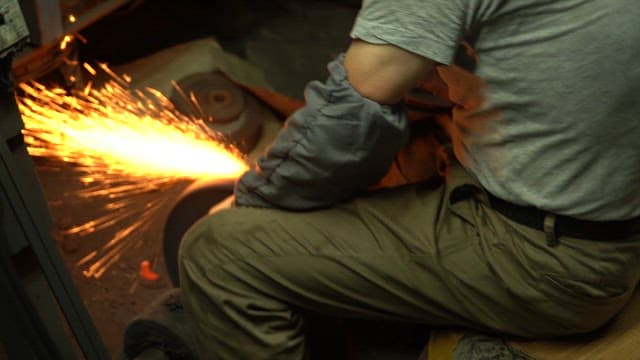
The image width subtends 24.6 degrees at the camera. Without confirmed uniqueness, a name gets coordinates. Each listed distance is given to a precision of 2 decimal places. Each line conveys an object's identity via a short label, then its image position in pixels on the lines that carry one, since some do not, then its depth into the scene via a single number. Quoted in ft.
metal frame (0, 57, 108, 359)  6.40
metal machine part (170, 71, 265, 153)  9.35
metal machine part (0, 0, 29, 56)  6.13
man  6.14
